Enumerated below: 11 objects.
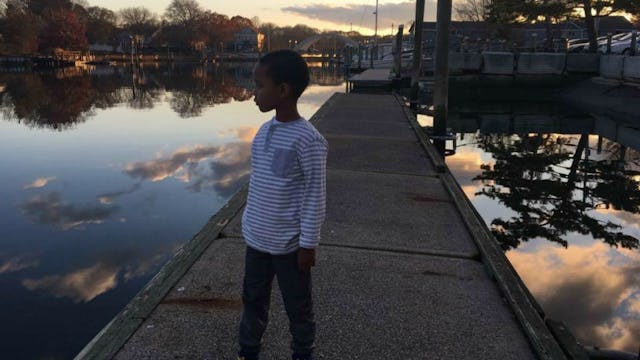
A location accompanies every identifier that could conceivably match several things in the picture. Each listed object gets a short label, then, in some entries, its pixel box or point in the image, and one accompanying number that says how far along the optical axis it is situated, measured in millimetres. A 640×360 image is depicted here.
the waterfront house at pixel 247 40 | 145125
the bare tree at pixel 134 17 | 131838
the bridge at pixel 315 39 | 118350
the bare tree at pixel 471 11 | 87750
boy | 2570
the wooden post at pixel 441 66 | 11781
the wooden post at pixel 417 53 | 19516
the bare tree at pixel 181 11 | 133250
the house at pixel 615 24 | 71812
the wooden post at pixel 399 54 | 28234
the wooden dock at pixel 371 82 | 25219
